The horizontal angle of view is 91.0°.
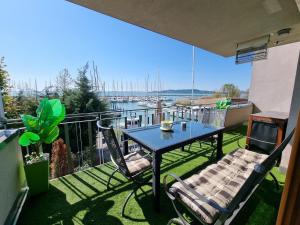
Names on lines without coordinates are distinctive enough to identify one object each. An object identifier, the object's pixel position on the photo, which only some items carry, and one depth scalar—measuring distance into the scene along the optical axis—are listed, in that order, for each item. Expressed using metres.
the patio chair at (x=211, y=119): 3.44
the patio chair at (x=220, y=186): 1.08
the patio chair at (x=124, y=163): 1.78
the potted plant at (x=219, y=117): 3.98
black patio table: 1.83
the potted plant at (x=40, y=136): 1.92
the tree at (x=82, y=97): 8.30
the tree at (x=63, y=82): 8.66
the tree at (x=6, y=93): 5.45
